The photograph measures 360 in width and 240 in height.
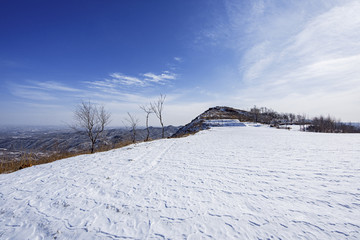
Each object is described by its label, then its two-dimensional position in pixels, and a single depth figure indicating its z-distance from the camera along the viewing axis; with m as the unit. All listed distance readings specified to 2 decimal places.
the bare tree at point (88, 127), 16.73
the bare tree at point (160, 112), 27.03
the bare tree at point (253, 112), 56.83
